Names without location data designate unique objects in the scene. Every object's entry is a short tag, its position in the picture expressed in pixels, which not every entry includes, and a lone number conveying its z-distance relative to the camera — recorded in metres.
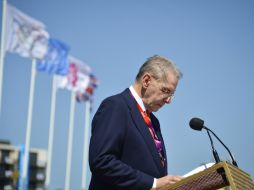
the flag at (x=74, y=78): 31.52
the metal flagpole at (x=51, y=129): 30.59
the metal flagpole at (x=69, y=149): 34.38
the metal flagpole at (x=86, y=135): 37.38
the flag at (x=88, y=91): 33.94
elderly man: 3.35
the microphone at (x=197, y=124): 3.87
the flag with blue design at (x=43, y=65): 25.55
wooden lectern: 2.87
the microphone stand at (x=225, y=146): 3.65
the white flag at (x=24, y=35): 21.14
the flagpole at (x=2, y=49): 20.48
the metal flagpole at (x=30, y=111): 25.69
